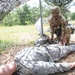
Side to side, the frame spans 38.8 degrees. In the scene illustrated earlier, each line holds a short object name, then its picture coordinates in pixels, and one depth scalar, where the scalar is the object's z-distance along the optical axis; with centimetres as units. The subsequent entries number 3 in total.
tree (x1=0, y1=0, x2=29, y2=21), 235
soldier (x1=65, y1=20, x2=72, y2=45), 244
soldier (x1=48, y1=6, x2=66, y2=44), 234
